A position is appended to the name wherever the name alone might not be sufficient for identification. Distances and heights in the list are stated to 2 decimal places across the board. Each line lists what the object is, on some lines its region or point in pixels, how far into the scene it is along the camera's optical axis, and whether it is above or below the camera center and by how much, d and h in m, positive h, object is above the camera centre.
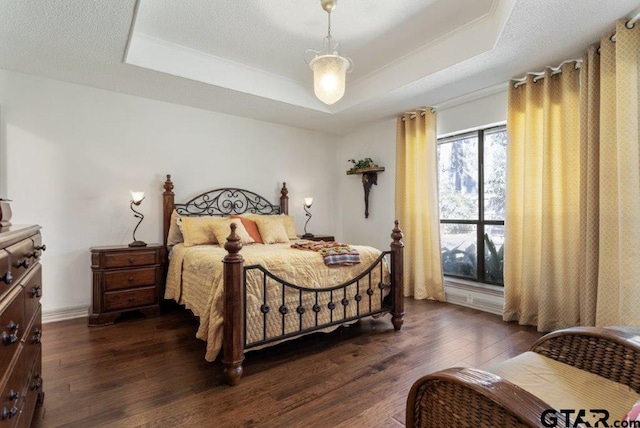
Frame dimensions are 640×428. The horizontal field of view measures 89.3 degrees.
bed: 2.09 -0.61
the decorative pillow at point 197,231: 3.43 -0.20
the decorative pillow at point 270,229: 3.69 -0.19
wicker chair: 0.78 -0.50
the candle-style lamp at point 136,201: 3.39 +0.13
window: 3.64 +0.10
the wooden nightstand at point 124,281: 3.10 -0.68
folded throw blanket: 2.70 -0.36
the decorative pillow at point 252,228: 3.66 -0.18
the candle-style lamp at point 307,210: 4.63 +0.03
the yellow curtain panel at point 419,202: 3.96 +0.11
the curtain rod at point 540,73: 2.81 +1.28
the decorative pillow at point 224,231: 3.44 -0.20
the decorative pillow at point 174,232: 3.65 -0.22
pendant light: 2.23 +0.96
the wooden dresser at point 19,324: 0.98 -0.40
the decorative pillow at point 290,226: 4.15 -0.18
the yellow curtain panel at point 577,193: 2.32 +0.14
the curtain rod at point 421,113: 4.00 +1.25
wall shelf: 4.78 +0.49
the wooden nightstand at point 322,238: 4.52 -0.37
